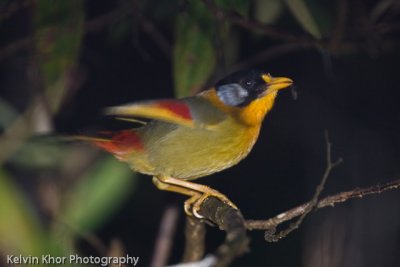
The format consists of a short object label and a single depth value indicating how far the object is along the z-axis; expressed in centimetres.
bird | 480
